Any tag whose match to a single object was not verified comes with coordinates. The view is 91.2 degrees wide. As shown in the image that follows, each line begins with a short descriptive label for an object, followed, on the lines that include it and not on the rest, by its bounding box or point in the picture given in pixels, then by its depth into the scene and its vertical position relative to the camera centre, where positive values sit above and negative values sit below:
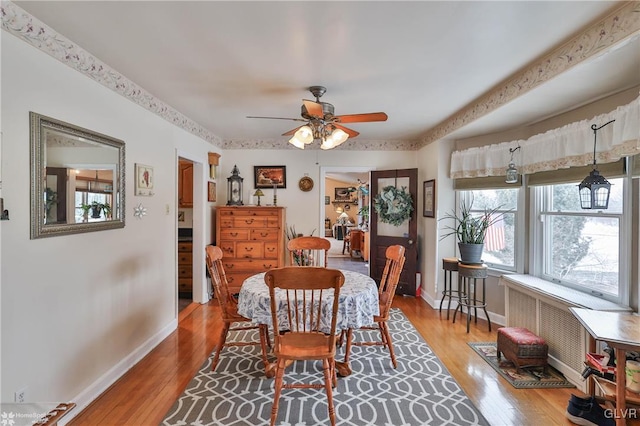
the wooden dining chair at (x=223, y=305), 2.62 -0.82
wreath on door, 4.82 +0.10
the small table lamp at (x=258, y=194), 4.93 +0.27
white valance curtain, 2.13 +0.59
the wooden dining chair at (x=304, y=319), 1.88 -0.77
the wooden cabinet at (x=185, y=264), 4.77 -0.81
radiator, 2.43 -1.00
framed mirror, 1.85 +0.21
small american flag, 3.84 -0.31
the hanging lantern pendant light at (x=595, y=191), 2.23 +0.16
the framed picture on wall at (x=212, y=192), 4.69 +0.30
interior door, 4.81 -0.35
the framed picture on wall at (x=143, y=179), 2.84 +0.29
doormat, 2.46 -1.35
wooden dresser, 4.61 -0.41
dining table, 2.29 -0.70
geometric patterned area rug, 2.06 -1.36
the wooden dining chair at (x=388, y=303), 2.68 -0.82
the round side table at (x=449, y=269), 3.84 -0.71
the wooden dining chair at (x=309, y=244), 3.41 -0.36
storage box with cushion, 2.62 -1.17
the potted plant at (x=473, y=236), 3.54 -0.28
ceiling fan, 2.58 +0.73
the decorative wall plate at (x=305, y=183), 5.21 +0.47
